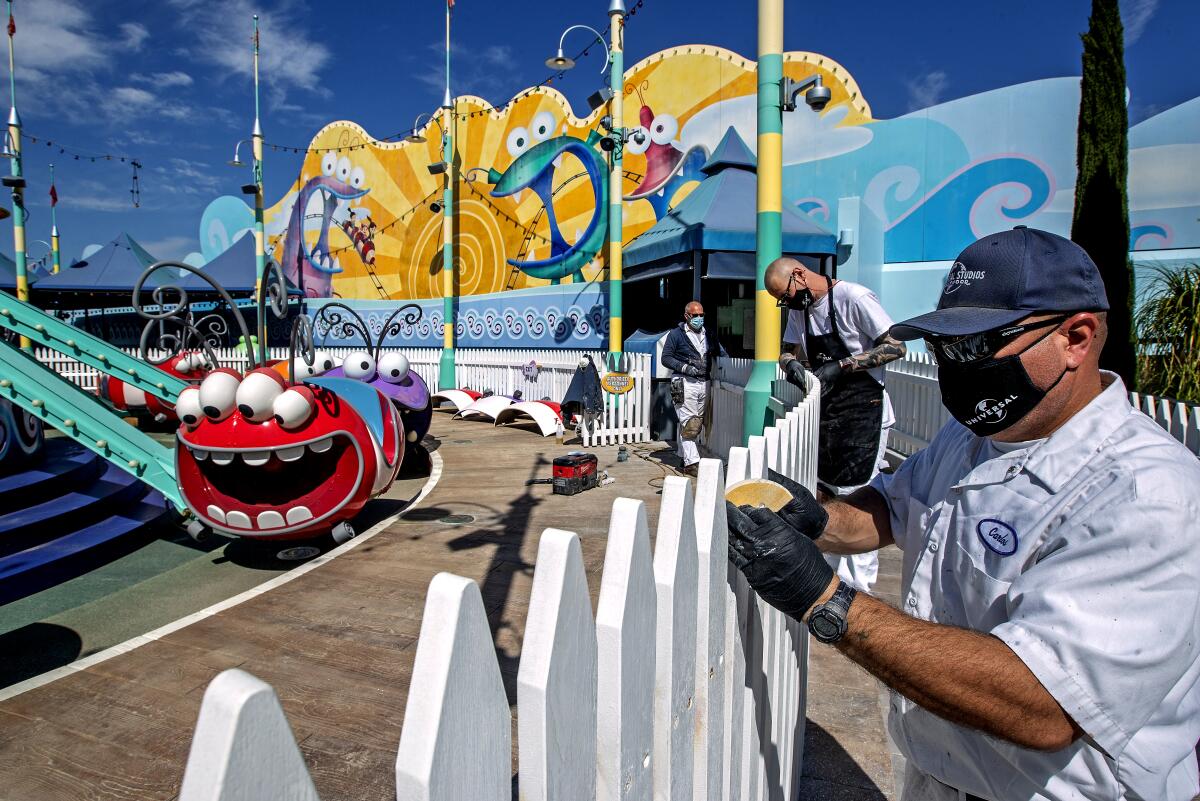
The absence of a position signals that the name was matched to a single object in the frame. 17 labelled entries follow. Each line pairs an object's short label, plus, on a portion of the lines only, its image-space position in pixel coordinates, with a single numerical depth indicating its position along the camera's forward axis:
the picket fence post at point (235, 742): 0.57
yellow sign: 9.46
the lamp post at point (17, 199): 16.31
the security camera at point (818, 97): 6.71
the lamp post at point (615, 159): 10.92
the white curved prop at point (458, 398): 13.16
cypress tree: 8.73
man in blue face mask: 7.80
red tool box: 6.72
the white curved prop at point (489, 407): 11.77
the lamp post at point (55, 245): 38.31
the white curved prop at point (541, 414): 10.30
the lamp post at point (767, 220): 5.54
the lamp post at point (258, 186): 19.20
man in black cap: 1.03
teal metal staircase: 5.61
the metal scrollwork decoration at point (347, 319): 19.50
